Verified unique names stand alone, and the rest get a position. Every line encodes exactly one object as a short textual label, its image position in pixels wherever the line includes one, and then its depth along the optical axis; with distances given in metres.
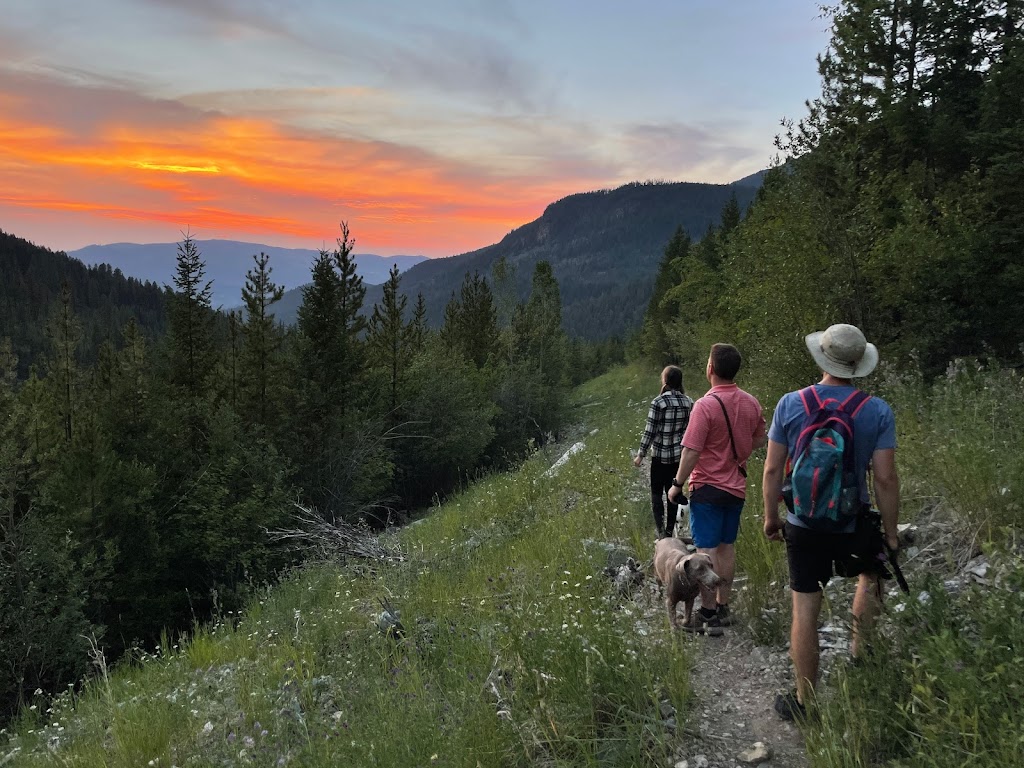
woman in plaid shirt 6.07
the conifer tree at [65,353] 26.14
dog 4.02
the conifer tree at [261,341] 23.61
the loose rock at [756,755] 2.95
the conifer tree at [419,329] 35.72
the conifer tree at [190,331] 27.22
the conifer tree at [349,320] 25.31
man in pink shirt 4.52
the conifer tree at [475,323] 46.00
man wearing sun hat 3.06
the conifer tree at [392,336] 30.67
